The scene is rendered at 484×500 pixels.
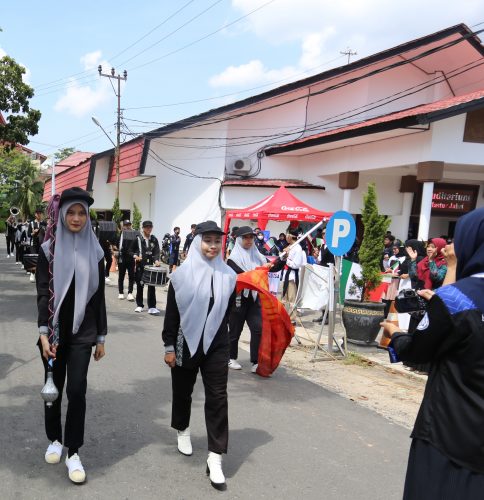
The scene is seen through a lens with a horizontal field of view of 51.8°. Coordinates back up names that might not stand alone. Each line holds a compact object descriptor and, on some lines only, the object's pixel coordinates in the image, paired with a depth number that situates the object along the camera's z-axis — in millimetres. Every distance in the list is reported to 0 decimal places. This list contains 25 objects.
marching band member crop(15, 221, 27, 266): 15985
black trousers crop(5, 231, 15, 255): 20594
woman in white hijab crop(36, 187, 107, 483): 3291
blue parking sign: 7242
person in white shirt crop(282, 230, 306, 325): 10266
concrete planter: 8062
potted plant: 8086
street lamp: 24180
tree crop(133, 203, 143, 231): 22141
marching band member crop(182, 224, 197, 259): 16172
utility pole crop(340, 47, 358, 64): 33081
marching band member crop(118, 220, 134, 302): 10922
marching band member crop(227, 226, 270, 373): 6227
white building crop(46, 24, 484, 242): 12828
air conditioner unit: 19781
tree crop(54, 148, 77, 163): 78062
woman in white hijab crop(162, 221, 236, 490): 3486
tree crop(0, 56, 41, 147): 12805
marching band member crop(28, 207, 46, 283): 11279
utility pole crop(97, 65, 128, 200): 24730
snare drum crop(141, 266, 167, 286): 9234
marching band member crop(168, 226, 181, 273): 18344
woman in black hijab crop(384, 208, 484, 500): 1907
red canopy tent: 12359
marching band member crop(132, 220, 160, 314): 10266
